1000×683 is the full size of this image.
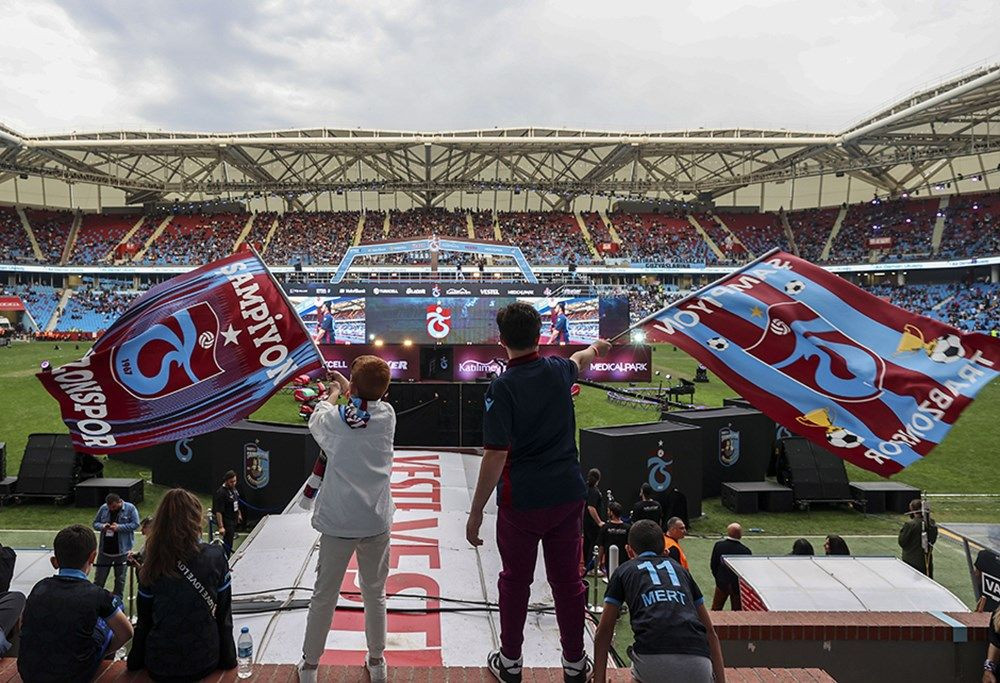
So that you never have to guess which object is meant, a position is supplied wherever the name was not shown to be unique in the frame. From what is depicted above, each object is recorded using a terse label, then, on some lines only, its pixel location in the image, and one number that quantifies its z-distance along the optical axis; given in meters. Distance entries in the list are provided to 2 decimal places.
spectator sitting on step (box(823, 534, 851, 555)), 7.20
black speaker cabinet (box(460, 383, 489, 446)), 11.65
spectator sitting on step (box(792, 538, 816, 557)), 7.09
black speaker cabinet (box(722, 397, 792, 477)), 13.39
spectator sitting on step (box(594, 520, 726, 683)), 2.87
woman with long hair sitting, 3.03
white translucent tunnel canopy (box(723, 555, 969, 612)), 5.25
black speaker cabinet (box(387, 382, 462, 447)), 11.56
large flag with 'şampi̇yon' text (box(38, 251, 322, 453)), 4.75
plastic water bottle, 3.53
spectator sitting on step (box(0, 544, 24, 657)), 4.14
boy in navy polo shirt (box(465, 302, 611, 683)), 3.04
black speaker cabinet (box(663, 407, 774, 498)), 12.50
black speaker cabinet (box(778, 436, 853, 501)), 11.72
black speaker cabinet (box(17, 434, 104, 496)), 11.16
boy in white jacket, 3.26
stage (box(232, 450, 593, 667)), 4.18
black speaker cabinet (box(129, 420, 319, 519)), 10.38
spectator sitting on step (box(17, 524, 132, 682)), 2.97
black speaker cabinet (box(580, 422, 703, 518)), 10.05
